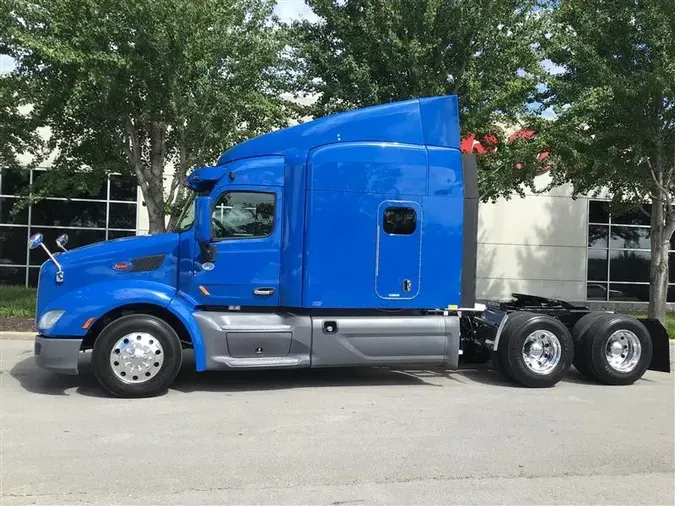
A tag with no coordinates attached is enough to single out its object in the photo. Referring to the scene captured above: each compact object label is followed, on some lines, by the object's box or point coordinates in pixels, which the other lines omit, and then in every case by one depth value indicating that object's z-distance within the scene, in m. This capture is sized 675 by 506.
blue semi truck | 6.77
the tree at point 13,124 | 11.20
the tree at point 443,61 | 10.88
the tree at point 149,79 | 10.07
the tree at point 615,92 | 11.20
